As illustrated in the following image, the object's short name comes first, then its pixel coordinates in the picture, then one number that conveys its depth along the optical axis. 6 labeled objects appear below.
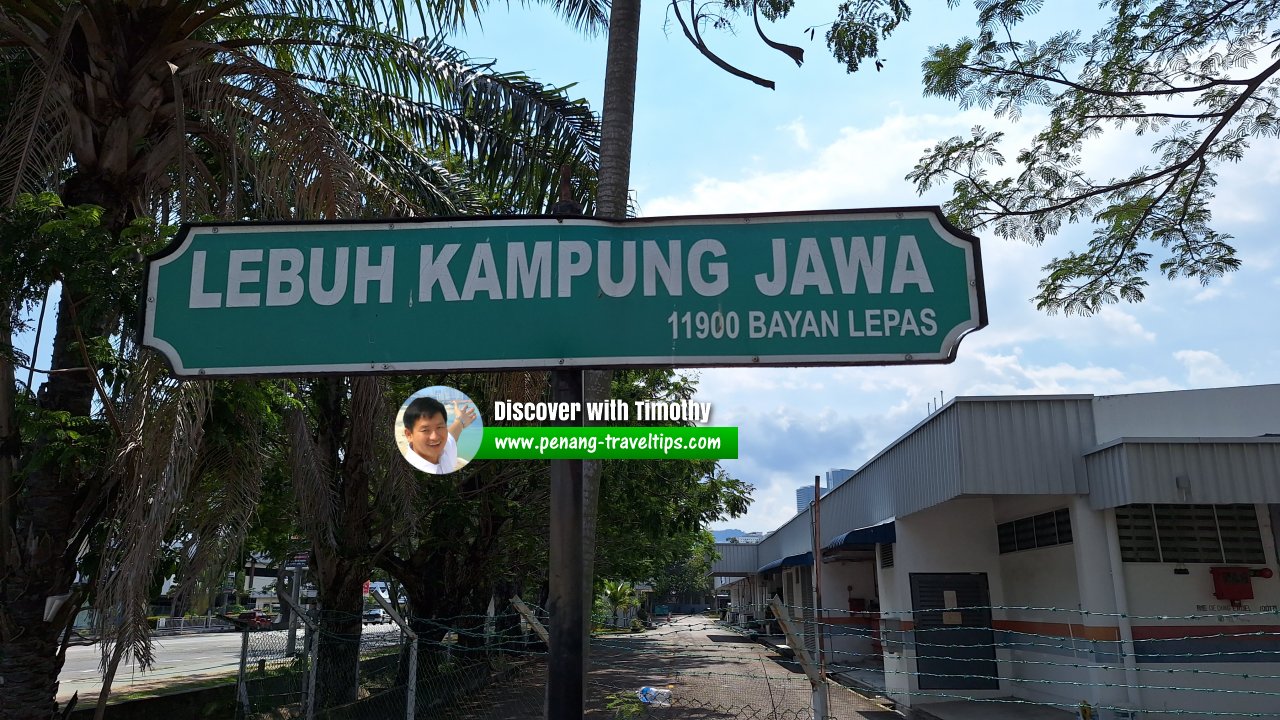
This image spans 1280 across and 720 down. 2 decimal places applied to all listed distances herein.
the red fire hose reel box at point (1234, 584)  11.57
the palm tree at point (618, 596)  43.41
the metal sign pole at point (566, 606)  2.23
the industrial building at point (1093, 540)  11.11
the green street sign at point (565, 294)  2.37
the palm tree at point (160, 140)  5.16
